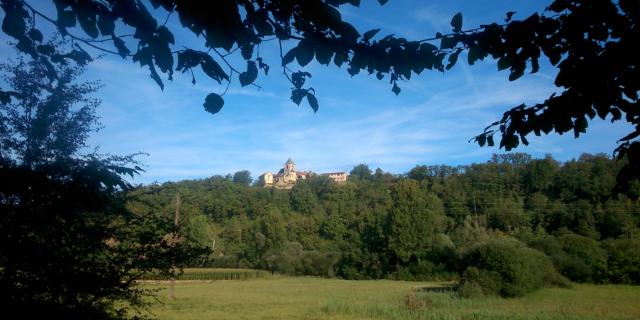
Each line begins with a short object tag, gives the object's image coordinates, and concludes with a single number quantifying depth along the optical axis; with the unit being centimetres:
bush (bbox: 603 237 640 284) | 2617
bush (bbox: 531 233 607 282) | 2730
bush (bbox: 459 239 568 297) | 2145
